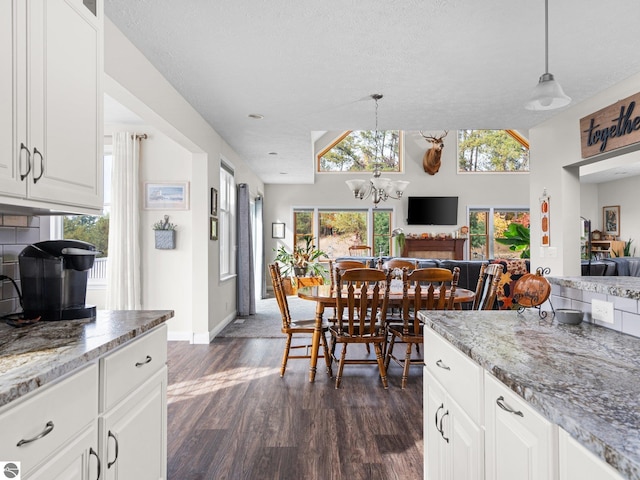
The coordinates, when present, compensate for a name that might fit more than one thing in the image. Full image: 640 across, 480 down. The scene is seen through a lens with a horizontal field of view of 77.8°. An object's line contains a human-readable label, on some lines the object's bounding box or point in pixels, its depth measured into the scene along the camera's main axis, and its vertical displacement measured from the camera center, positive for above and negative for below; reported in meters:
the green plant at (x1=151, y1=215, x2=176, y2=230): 4.55 +0.21
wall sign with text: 3.20 +0.99
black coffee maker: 1.57 -0.14
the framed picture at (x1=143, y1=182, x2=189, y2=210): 4.62 +0.56
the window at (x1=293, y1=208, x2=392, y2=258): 9.80 +0.39
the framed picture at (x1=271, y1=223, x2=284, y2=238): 9.73 +0.32
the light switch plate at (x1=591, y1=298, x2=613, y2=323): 1.47 -0.26
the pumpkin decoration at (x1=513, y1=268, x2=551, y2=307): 1.63 -0.20
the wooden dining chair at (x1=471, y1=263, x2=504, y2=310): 3.17 -0.39
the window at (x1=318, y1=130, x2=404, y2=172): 9.87 +2.27
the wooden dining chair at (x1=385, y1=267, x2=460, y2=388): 3.02 -0.46
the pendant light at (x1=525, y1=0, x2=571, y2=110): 2.12 +0.79
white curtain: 4.46 +0.17
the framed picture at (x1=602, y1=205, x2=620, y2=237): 9.34 +0.52
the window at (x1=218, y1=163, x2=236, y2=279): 5.48 +0.33
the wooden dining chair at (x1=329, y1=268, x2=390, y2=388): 2.96 -0.59
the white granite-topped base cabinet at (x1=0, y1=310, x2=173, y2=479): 0.92 -0.44
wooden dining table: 3.23 -0.47
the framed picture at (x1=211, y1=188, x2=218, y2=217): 4.74 +0.50
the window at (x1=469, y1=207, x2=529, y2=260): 9.80 +0.38
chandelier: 4.99 +0.73
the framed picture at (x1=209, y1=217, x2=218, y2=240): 4.64 +0.18
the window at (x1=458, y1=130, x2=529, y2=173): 9.89 +2.23
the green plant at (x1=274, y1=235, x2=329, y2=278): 7.86 -0.38
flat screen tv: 9.63 +0.76
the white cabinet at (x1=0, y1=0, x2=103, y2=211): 1.25 +0.50
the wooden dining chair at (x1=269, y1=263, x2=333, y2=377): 3.40 -0.74
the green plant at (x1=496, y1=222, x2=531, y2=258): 6.73 +0.09
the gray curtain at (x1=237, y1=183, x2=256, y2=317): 6.11 -0.23
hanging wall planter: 4.53 +0.09
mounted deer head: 9.41 +2.11
